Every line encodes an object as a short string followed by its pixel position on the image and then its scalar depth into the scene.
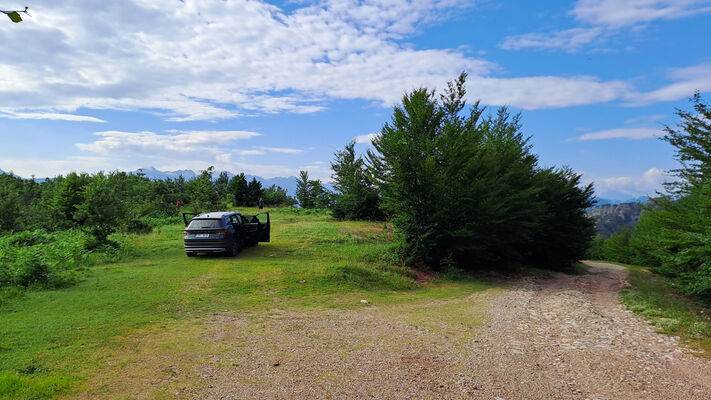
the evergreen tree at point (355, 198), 30.64
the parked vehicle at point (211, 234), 14.42
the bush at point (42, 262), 9.55
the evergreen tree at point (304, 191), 43.78
